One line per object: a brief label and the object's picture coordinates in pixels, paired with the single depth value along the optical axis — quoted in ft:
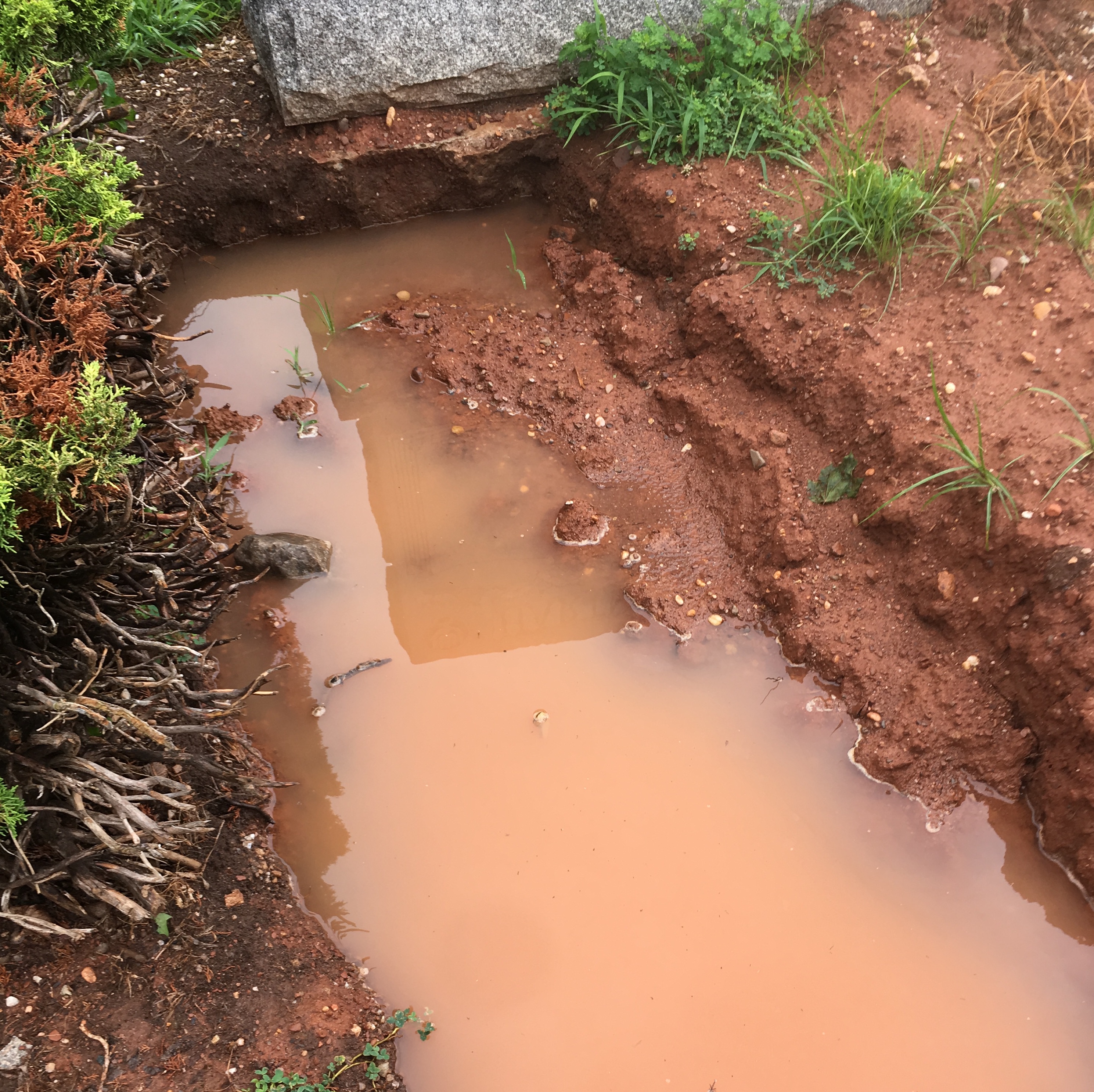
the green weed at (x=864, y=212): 9.69
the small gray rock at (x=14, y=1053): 6.07
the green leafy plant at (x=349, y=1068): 6.54
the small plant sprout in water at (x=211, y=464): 9.49
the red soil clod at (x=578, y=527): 10.07
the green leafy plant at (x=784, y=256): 10.20
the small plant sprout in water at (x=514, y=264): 12.50
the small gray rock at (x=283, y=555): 9.60
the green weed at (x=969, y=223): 9.57
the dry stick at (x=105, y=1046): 6.31
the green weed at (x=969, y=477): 8.27
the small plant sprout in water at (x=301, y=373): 11.46
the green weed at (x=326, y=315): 11.98
